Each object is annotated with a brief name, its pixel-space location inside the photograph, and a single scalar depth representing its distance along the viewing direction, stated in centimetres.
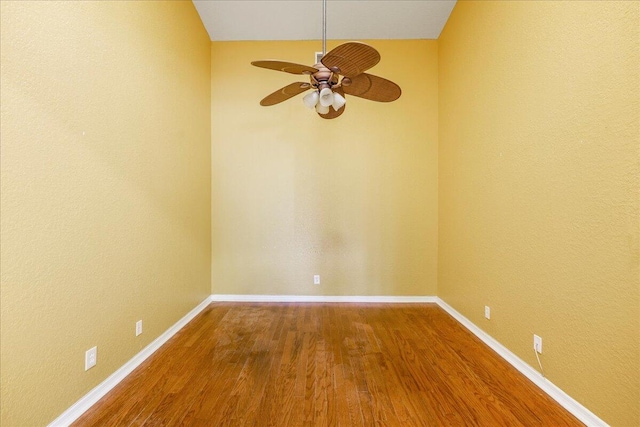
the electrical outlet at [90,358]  164
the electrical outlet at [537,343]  183
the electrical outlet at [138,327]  211
